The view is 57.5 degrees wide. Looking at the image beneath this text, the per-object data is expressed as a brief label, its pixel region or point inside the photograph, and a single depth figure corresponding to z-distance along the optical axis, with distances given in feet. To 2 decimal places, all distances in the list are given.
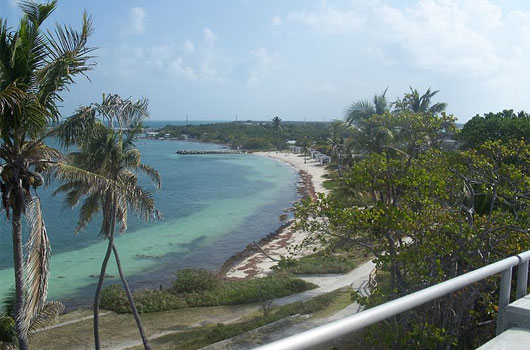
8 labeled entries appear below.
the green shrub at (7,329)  38.91
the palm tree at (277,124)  434.88
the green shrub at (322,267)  84.07
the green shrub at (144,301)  69.36
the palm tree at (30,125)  25.39
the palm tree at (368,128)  68.65
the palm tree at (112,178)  45.44
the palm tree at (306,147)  332.45
